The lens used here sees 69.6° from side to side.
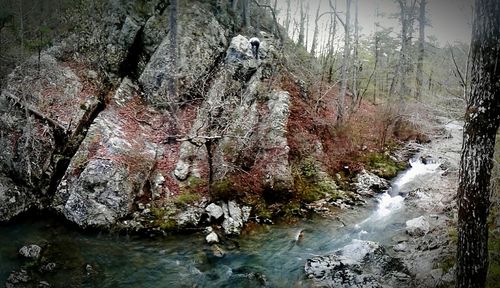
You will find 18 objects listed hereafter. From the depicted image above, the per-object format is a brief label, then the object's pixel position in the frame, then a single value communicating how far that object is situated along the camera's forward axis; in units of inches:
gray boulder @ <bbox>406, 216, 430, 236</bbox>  460.2
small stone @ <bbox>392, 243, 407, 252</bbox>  430.5
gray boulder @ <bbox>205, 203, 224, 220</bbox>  490.6
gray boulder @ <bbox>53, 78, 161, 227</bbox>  467.2
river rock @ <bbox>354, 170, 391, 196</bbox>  608.4
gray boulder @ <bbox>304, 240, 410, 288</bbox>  356.1
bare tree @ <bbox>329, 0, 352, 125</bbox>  704.4
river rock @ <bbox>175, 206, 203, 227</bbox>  479.5
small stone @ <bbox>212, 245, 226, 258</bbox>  421.7
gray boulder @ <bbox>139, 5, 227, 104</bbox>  668.1
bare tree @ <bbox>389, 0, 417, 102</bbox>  805.9
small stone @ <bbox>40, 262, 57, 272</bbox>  367.9
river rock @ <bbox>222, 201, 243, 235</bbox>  471.7
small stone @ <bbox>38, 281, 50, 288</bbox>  344.6
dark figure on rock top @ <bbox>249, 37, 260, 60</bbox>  672.4
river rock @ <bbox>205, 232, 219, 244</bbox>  445.1
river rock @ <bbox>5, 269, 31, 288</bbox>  343.0
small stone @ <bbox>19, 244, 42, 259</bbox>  388.5
